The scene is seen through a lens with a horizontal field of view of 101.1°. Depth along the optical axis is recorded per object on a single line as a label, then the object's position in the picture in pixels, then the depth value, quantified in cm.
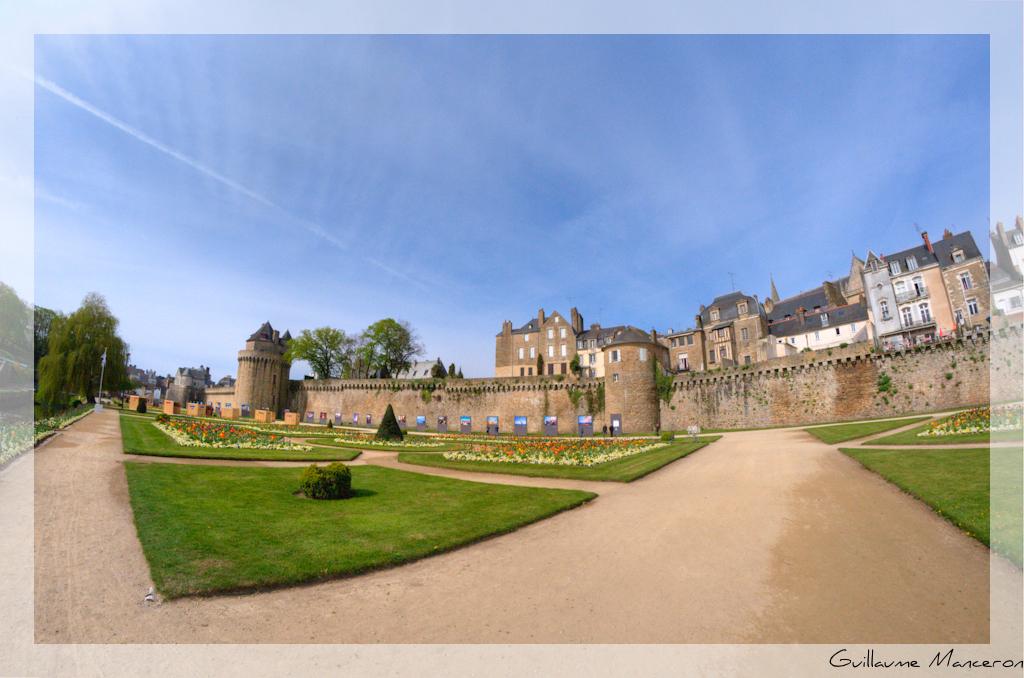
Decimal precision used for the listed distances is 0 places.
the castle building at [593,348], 5556
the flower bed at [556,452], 1838
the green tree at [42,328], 5375
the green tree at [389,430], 3055
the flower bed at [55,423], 1703
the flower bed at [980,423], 1517
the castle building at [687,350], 5294
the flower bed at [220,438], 2005
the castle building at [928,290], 3788
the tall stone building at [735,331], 4912
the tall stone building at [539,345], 5824
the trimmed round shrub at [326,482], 1087
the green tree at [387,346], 6556
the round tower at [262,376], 5731
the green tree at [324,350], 6569
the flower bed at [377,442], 2692
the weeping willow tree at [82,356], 3662
